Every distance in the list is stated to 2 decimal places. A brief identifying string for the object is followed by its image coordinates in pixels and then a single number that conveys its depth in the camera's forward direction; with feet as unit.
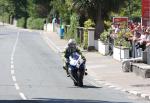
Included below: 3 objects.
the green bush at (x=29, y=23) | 312.91
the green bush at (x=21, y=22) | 337.66
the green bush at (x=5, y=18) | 418.35
